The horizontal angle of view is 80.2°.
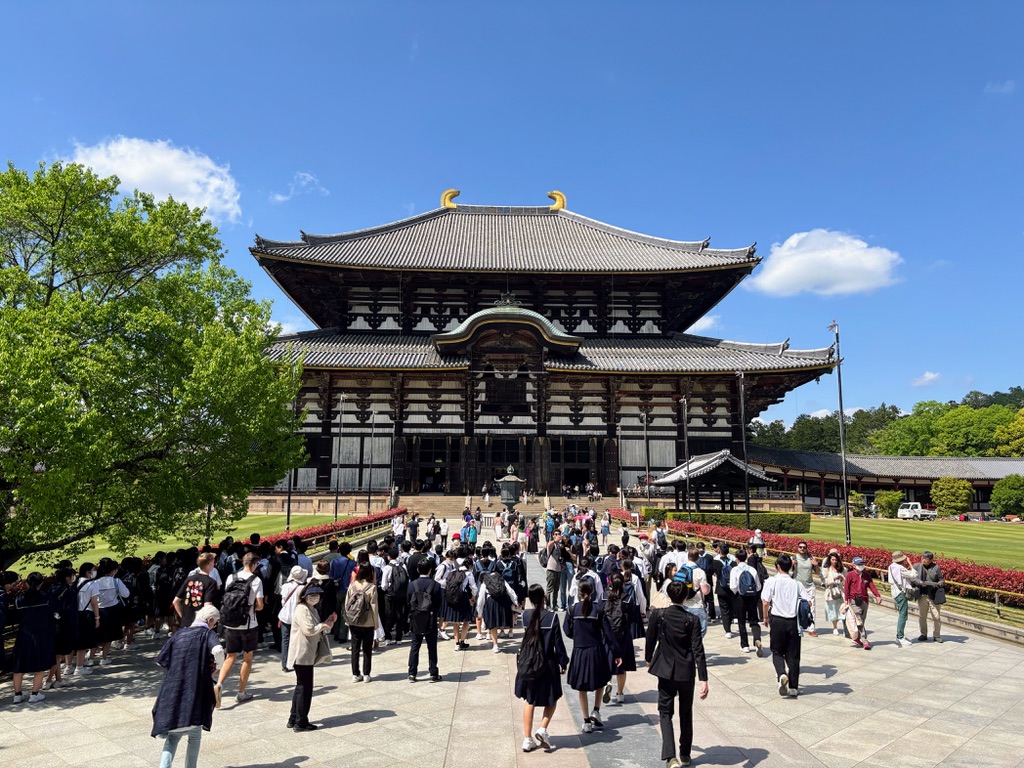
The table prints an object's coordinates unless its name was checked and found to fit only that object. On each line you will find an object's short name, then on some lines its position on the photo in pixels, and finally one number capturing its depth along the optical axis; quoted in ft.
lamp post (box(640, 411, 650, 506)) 119.03
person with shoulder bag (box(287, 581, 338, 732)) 23.71
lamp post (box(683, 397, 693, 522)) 118.50
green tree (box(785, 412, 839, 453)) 298.56
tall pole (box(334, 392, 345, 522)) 123.76
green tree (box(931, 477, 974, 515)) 146.20
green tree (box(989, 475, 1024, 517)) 142.20
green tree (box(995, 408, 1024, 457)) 229.25
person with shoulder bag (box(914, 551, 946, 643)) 37.58
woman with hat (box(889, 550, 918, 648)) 37.58
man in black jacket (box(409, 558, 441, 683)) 30.27
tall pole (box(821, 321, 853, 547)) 78.15
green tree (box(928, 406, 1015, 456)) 248.93
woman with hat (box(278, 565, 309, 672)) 27.86
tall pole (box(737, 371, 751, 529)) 88.69
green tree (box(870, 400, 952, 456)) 278.26
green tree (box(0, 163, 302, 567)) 31.12
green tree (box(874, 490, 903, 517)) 144.15
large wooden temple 130.11
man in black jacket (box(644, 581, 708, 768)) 20.34
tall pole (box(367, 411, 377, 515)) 127.44
